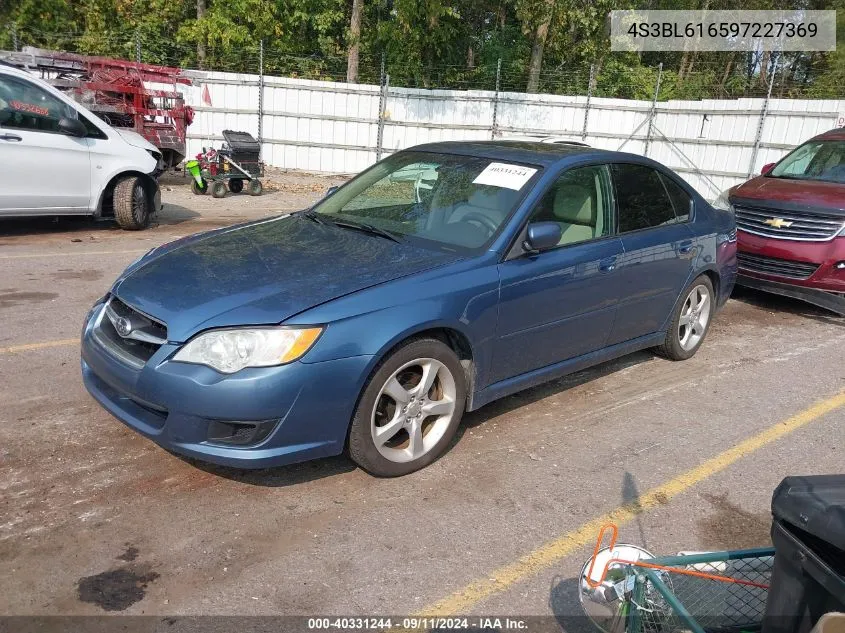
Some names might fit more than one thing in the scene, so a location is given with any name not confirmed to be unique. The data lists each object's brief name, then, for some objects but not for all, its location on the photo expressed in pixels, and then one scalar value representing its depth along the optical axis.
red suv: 6.79
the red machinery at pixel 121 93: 12.74
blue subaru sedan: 3.07
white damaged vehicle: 8.00
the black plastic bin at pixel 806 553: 1.67
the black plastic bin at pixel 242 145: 13.15
